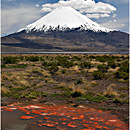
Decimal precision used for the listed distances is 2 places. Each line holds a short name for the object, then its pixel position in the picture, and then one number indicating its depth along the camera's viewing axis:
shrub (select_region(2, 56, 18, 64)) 35.78
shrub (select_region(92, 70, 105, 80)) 20.49
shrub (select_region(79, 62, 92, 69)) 28.95
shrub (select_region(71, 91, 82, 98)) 13.95
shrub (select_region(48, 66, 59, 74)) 25.43
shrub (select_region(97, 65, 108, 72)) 25.56
